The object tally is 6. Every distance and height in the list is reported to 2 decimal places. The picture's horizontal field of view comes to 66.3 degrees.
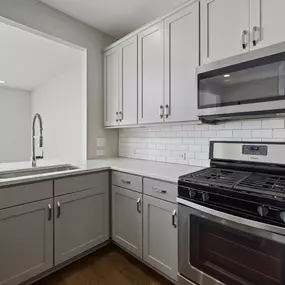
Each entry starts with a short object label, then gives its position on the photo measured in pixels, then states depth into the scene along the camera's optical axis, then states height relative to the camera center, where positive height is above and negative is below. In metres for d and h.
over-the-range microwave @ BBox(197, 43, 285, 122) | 1.30 +0.37
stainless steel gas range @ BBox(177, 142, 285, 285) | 1.07 -0.45
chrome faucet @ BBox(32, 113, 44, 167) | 2.23 -0.13
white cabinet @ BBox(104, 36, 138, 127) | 2.34 +0.65
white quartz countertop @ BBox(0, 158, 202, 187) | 1.64 -0.26
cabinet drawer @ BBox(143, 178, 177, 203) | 1.61 -0.38
